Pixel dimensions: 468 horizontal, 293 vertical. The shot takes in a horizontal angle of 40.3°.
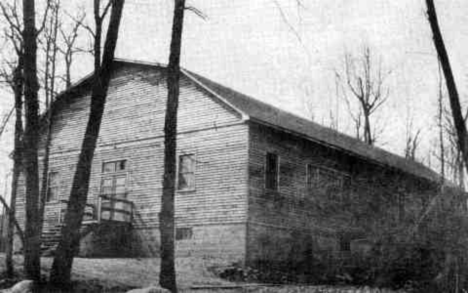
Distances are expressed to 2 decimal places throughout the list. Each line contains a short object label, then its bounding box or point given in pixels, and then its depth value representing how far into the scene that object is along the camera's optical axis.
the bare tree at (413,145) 56.00
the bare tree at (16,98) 18.03
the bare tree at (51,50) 22.67
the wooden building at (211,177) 22.81
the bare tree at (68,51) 24.61
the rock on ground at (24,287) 14.15
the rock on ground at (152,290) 13.36
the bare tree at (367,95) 55.47
